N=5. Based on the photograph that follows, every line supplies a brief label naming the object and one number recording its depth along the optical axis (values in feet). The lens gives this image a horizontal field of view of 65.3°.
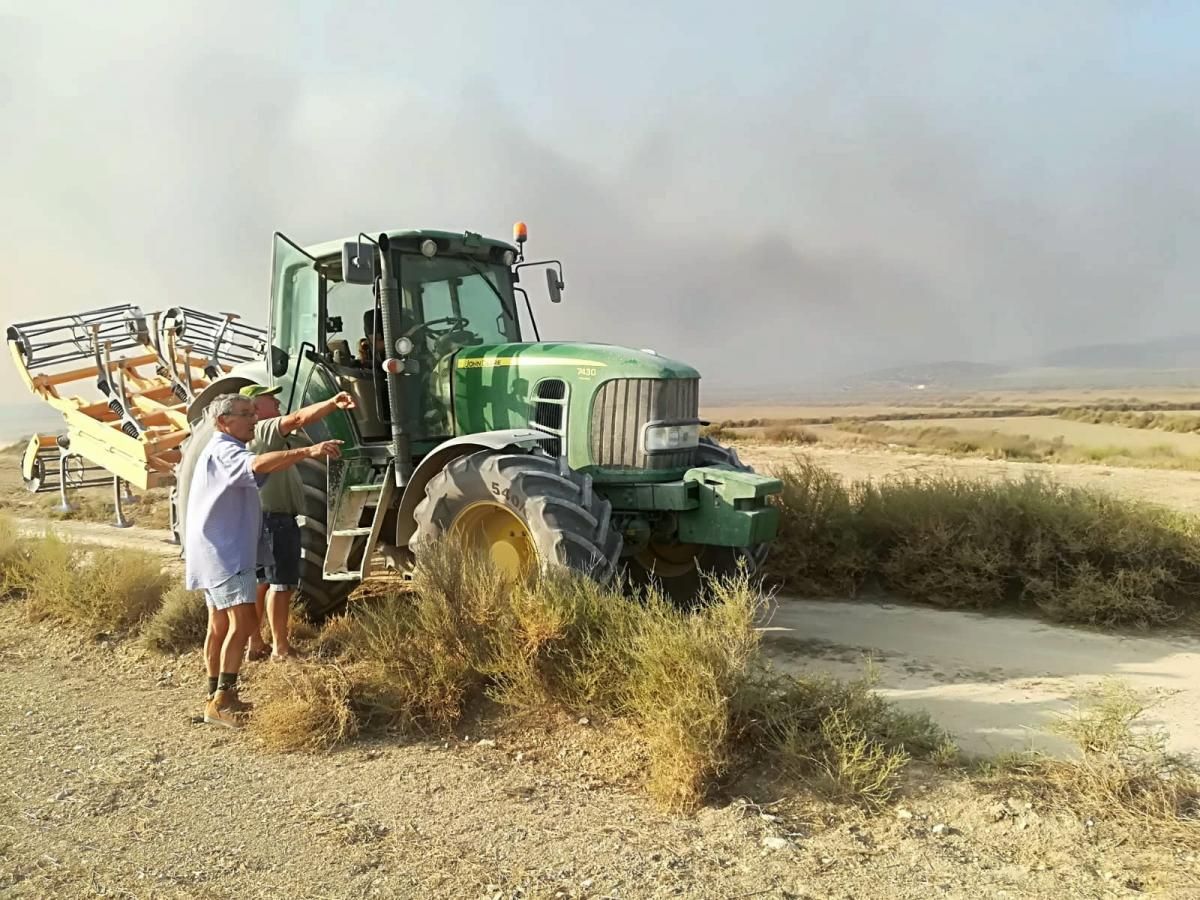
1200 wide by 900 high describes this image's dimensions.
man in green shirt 19.60
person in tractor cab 23.68
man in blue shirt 16.52
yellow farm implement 31.09
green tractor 19.79
